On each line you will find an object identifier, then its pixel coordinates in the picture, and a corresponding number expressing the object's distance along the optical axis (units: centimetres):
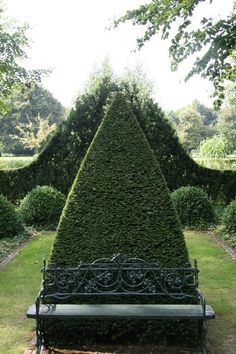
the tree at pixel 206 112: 8444
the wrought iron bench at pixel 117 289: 453
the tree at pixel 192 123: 5600
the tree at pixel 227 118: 6156
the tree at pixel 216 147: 2770
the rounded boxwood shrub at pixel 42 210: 1305
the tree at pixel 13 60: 1531
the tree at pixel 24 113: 5788
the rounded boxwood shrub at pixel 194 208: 1316
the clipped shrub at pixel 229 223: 1181
